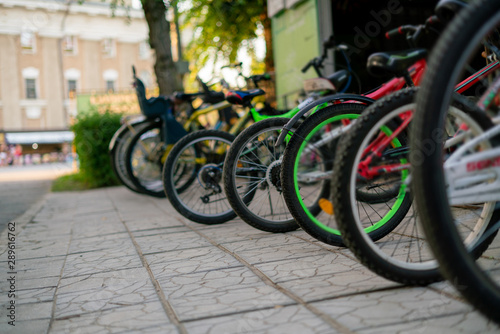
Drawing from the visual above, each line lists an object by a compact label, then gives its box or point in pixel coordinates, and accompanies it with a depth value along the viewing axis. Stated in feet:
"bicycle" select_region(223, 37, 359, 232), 11.32
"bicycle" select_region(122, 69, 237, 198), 19.16
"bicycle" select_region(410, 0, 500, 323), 4.79
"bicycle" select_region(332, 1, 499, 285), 6.33
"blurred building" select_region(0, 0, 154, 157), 124.36
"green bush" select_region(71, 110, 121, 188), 30.73
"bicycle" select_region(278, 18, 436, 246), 8.86
